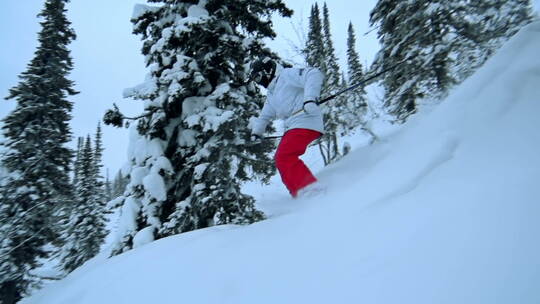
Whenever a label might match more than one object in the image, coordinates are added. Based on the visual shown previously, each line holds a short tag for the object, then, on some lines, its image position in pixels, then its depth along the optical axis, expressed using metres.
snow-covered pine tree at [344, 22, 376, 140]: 7.67
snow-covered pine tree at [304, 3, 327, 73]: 8.91
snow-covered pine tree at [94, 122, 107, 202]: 23.72
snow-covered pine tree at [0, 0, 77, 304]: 13.33
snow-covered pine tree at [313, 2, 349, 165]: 8.47
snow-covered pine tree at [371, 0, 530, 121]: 5.16
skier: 4.10
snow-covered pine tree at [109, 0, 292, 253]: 6.61
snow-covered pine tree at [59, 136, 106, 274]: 21.88
